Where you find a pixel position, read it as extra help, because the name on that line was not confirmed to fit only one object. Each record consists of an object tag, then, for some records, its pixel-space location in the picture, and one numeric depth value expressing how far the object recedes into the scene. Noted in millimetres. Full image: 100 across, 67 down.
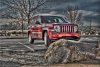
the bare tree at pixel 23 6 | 12055
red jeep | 12980
